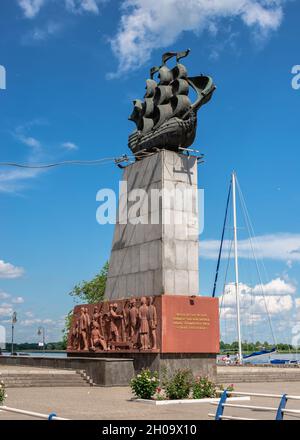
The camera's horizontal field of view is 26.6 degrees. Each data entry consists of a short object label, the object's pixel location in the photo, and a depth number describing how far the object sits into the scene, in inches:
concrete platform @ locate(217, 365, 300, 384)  1190.3
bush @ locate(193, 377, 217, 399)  751.0
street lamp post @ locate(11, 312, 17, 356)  2536.9
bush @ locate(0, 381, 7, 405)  613.6
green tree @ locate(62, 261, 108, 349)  2337.6
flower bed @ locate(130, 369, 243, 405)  736.3
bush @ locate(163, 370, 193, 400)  734.5
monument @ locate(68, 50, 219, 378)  1051.9
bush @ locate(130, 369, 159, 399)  749.3
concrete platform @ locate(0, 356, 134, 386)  1022.5
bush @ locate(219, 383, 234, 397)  731.4
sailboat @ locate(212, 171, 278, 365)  1849.2
